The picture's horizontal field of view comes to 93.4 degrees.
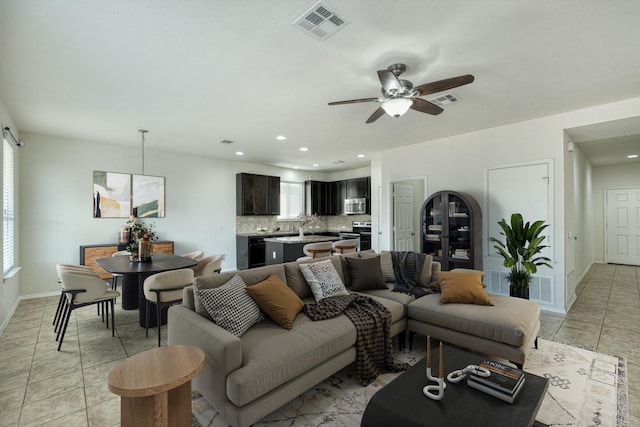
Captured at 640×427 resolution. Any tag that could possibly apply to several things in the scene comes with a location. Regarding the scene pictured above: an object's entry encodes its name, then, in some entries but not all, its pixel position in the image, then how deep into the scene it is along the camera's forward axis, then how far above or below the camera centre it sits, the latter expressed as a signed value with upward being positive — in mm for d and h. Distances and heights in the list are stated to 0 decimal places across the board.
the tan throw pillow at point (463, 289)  2965 -743
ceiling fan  2488 +1112
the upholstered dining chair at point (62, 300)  3533 -983
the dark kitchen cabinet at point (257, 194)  7461 +574
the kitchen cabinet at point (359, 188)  8352 +806
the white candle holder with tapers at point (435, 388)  1618 -970
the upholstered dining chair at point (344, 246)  5297 -531
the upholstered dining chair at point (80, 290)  3193 -785
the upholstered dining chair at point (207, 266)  4148 -686
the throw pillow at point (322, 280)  3070 -663
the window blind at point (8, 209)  3929 +131
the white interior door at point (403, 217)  6223 -24
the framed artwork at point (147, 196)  6008 +432
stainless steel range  8406 -527
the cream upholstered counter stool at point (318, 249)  5047 -561
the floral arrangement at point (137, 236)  4168 -259
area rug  2039 -1375
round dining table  3502 -599
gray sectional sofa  1843 -935
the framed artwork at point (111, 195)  5586 +439
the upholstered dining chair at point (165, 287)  3271 -769
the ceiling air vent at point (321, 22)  2045 +1399
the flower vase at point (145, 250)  4074 -444
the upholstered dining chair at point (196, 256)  4767 -617
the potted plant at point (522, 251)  3990 -482
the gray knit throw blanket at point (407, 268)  3688 -664
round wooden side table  1491 -835
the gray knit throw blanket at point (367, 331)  2516 -1001
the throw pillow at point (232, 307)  2224 -698
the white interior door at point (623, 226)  7715 -296
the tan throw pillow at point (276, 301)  2430 -712
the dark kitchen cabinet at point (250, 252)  7215 -847
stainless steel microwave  8405 +285
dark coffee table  1479 -997
